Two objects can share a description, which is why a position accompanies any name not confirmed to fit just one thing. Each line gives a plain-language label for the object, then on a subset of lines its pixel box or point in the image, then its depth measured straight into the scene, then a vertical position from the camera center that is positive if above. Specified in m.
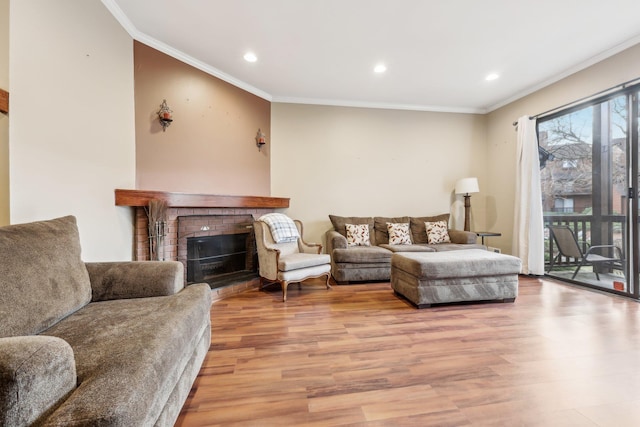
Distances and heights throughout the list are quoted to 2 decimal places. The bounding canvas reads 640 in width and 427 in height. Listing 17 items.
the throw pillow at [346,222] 4.11 -0.18
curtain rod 2.84 +1.35
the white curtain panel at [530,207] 3.73 +0.04
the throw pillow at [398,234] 4.11 -0.37
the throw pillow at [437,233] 4.20 -0.37
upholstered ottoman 2.57 -0.69
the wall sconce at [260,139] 3.88 +1.06
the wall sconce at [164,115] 2.78 +1.02
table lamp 4.23 +0.33
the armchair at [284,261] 2.90 -0.58
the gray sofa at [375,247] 3.51 -0.53
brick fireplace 2.56 -0.07
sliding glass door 2.89 +0.22
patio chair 3.07 -0.52
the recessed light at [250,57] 3.02 +1.80
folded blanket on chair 3.25 -0.21
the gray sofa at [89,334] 0.66 -0.50
